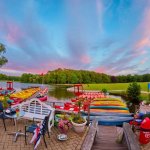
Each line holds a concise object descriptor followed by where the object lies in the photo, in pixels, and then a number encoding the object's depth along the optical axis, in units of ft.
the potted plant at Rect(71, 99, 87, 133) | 17.29
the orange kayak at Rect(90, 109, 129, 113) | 32.03
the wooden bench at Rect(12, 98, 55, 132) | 18.39
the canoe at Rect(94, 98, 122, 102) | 42.34
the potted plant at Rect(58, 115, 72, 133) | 16.85
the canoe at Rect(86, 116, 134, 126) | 26.04
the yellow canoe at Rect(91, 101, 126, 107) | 36.77
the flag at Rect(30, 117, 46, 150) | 12.82
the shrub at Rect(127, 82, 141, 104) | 54.32
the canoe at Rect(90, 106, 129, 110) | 34.39
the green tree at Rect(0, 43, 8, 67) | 27.78
